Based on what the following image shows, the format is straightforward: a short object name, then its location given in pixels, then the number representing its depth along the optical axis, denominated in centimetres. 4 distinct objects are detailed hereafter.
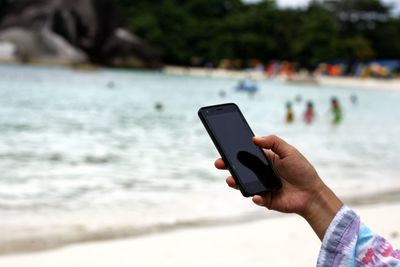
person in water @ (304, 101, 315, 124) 1607
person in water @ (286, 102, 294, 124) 1640
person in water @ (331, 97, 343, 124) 1659
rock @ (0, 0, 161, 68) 4778
